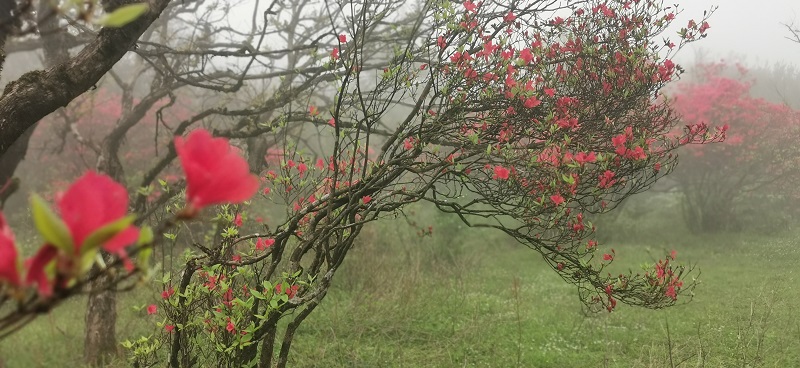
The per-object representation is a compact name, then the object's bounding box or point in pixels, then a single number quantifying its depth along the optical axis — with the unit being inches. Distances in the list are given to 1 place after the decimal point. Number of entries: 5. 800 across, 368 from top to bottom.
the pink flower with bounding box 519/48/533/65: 141.2
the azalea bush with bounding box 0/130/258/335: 21.6
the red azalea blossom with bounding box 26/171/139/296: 22.3
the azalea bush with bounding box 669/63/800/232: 502.0
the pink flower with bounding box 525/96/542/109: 135.0
